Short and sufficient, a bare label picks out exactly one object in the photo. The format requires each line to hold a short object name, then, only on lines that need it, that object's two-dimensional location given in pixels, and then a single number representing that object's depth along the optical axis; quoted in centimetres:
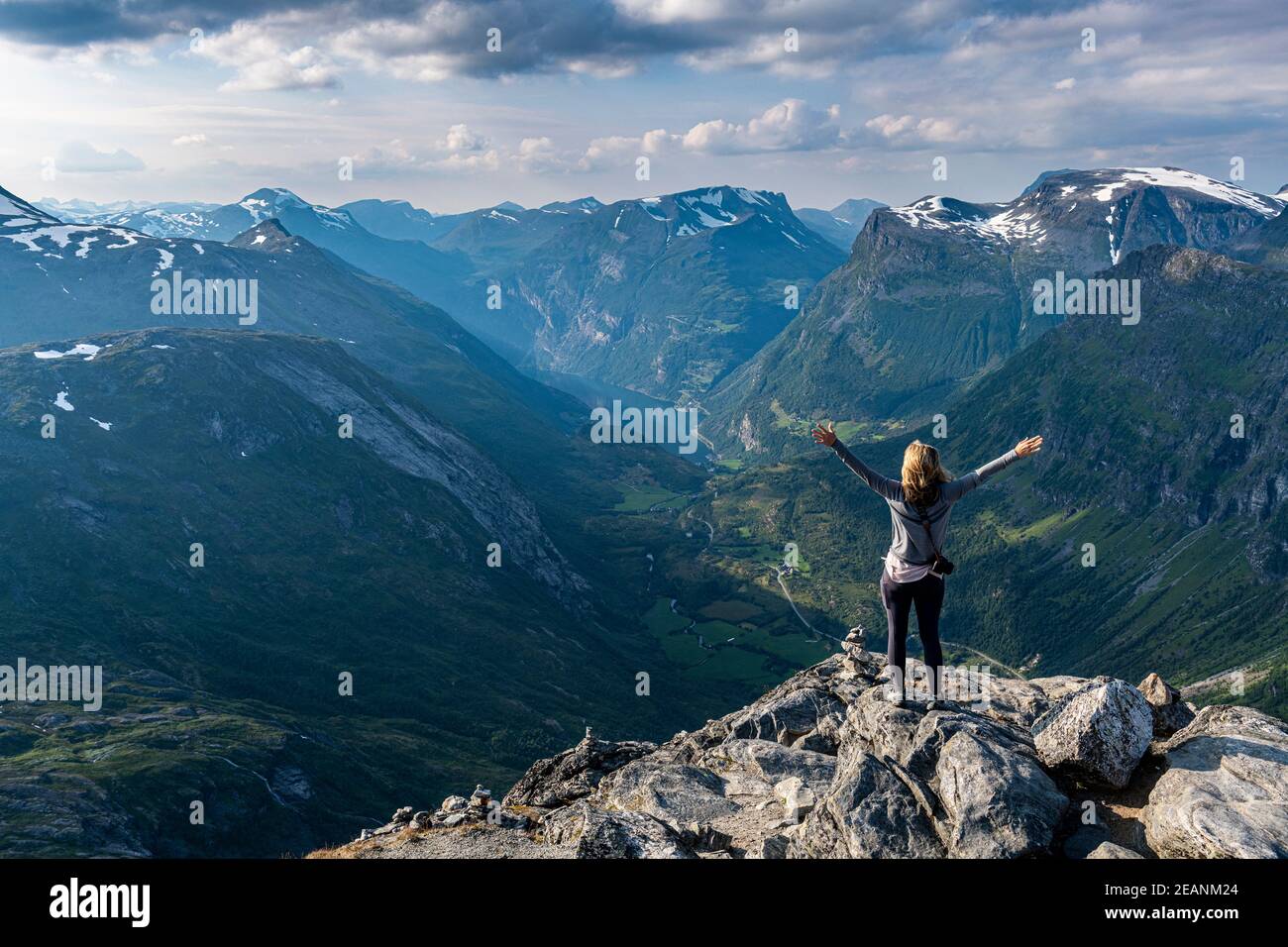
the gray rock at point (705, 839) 3025
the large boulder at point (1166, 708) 3406
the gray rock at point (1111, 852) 2350
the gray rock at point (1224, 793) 2311
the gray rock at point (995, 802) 2478
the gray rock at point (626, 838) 2814
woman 2352
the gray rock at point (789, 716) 4722
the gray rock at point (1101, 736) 2797
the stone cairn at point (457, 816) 3778
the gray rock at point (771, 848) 2791
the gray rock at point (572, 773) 4381
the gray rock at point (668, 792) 3606
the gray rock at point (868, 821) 2623
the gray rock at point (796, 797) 3278
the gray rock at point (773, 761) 3947
